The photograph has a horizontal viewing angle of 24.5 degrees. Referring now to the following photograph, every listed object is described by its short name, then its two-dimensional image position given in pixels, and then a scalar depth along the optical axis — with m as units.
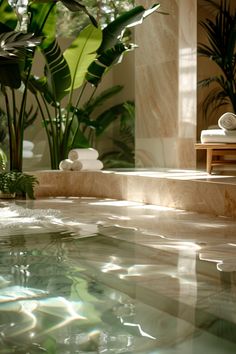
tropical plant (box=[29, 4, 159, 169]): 5.07
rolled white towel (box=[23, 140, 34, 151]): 6.04
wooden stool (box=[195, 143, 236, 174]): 4.59
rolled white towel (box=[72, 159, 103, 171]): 5.42
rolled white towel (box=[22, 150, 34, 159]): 6.03
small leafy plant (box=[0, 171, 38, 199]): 4.81
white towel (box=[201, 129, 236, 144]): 4.57
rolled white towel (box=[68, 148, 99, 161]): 5.42
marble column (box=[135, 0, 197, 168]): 6.05
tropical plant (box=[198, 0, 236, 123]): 6.41
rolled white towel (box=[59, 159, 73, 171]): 5.44
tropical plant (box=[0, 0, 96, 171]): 4.42
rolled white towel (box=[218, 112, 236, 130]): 4.57
